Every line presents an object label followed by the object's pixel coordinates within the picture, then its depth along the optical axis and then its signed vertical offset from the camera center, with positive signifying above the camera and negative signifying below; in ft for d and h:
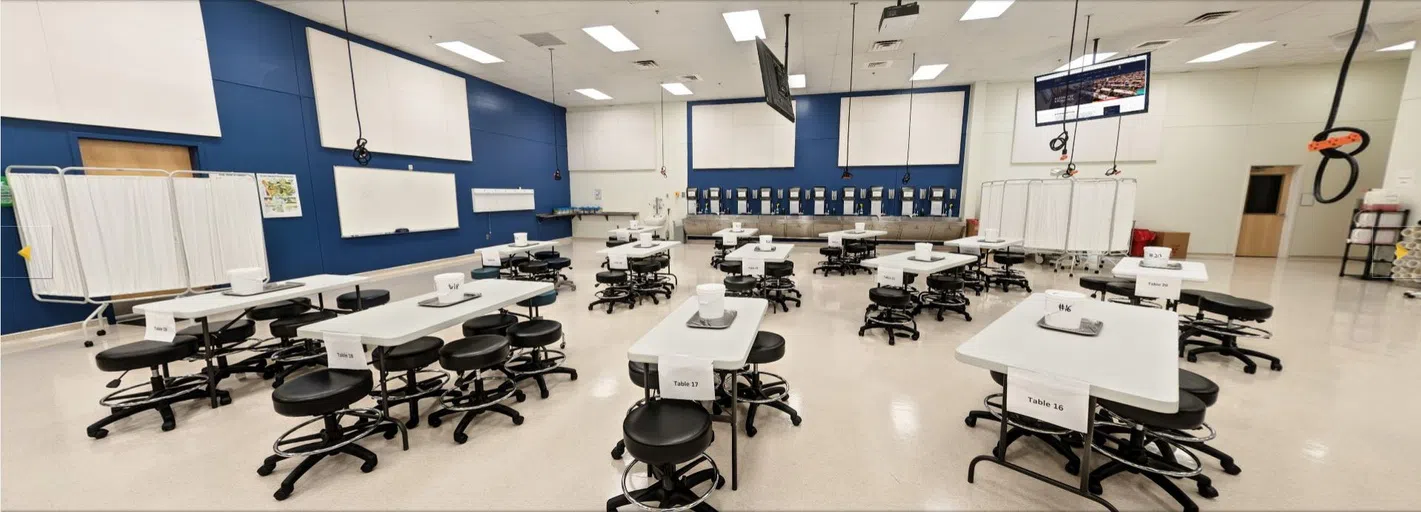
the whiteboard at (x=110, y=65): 13.79 +4.41
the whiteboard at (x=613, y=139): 41.32 +5.29
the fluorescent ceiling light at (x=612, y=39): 22.66 +8.17
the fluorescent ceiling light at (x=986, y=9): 19.56 +8.18
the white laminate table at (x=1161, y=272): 12.49 -2.18
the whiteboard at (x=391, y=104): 22.13 +5.17
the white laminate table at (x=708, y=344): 6.30 -2.18
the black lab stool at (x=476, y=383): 8.59 -4.03
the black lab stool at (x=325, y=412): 6.97 -3.33
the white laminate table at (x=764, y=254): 16.81 -2.19
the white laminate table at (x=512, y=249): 20.01 -2.34
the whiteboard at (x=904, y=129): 35.60 +5.35
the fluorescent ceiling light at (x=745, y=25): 20.66 +8.11
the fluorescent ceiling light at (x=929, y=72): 29.86 +8.38
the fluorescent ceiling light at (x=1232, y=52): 25.00 +8.15
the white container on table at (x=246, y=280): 10.53 -1.94
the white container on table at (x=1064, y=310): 7.52 -1.89
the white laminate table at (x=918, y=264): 14.57 -2.21
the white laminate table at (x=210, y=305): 9.29 -2.32
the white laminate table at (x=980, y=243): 20.13 -2.10
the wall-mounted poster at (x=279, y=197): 20.02 +0.00
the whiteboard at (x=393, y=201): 23.67 -0.27
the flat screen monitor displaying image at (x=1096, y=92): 20.35 +4.93
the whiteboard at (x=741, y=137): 38.88 +5.10
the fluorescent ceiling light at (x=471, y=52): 24.66 +8.10
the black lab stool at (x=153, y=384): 8.87 -4.09
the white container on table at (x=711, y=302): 7.60 -1.75
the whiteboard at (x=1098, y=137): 31.17 +4.17
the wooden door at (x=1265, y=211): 30.53 -1.03
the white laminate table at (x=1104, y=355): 5.48 -2.25
